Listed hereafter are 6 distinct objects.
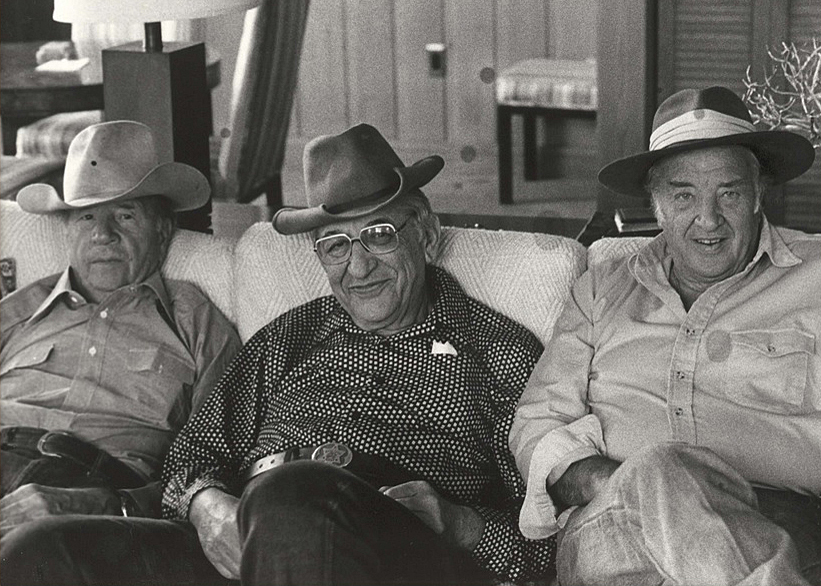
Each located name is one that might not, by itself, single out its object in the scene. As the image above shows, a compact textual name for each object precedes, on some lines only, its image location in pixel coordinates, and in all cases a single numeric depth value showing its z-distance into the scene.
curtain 4.02
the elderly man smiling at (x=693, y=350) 1.96
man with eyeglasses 2.02
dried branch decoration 3.38
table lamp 2.99
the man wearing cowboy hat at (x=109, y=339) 2.32
